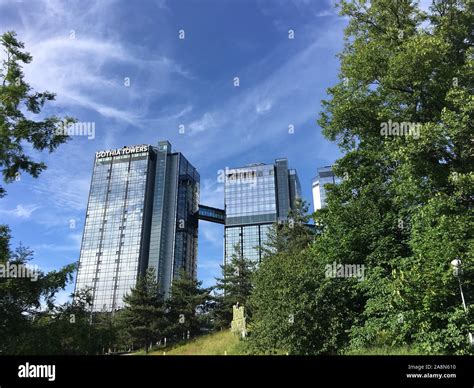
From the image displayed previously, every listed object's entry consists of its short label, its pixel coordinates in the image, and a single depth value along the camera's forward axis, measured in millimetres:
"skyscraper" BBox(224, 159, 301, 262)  130625
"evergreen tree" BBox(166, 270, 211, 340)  48388
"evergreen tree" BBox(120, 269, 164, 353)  45812
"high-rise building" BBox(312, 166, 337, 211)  176125
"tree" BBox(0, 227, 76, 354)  13500
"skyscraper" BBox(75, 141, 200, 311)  126250
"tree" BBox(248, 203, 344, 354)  18422
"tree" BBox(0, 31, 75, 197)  15875
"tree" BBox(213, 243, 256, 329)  48312
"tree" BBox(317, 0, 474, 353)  14656
